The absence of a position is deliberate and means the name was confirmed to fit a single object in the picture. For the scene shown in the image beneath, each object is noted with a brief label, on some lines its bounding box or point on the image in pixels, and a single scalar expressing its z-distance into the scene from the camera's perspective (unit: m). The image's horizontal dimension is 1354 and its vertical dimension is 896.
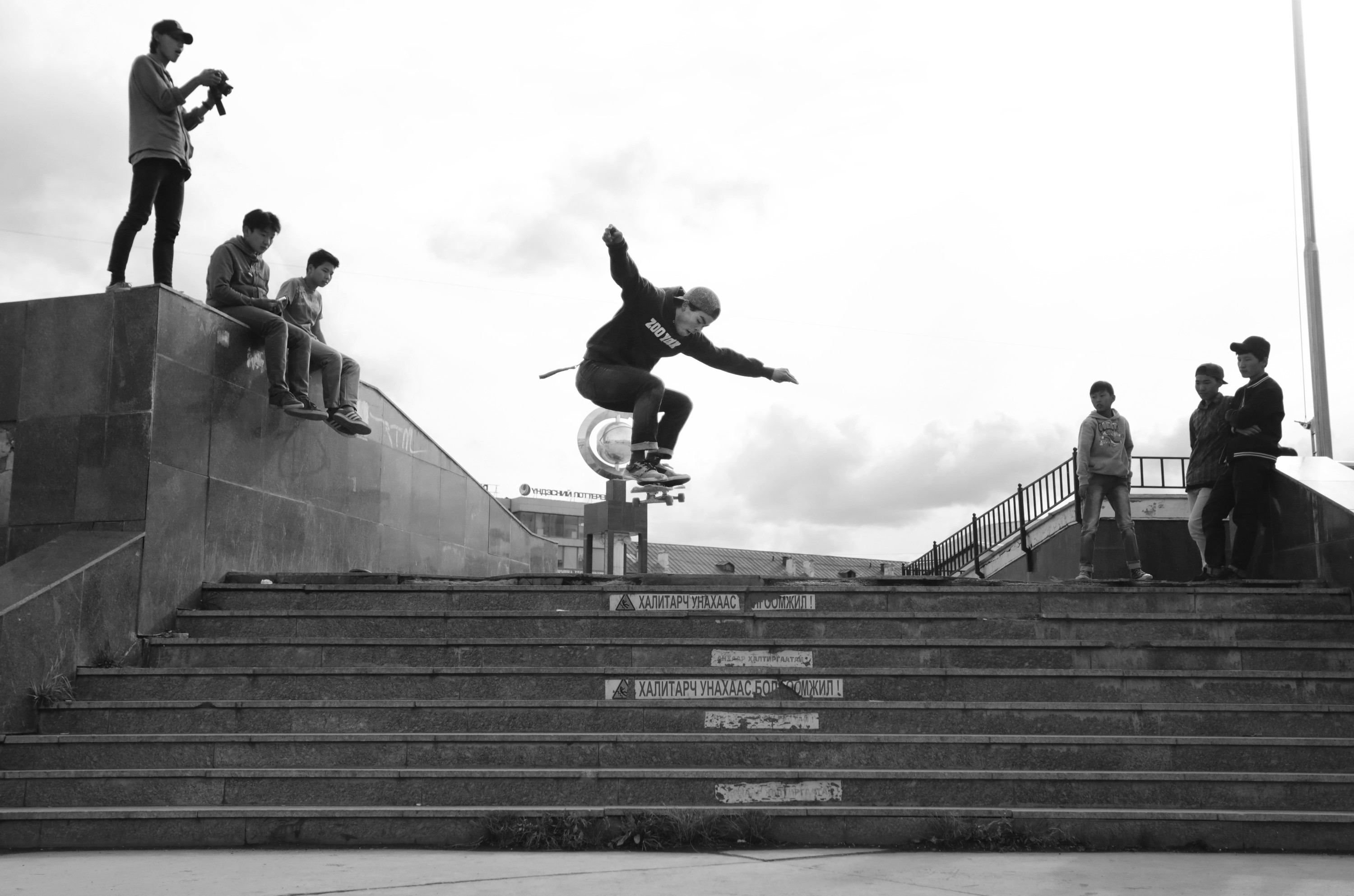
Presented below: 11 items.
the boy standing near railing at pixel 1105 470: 9.49
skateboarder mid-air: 8.90
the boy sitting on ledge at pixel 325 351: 8.84
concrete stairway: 5.24
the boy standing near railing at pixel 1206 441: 9.26
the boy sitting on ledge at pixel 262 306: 8.41
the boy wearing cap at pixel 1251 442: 8.86
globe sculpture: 14.38
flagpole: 16.64
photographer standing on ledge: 7.85
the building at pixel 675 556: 33.06
